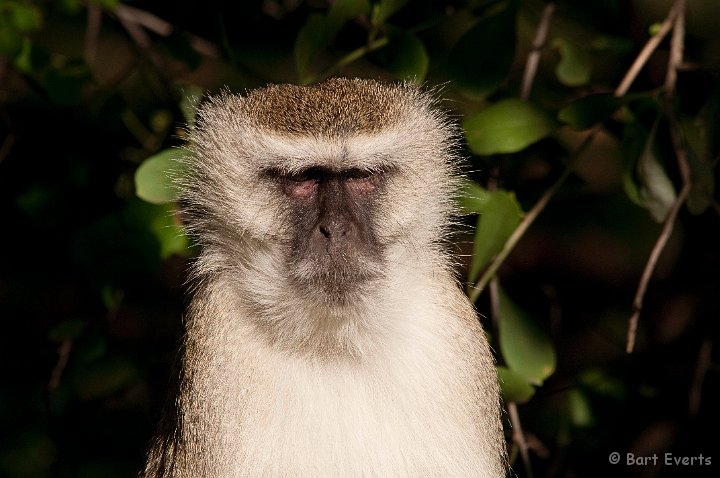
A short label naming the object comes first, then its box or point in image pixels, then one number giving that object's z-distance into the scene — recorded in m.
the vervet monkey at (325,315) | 4.59
